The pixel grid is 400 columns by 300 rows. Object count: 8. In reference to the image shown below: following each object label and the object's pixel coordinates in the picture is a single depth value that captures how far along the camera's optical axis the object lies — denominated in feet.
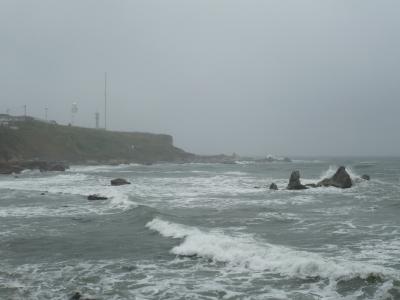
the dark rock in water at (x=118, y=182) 150.67
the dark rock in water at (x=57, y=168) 255.09
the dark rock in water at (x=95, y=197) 108.06
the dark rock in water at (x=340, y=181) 140.36
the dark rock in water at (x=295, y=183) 134.92
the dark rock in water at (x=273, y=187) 135.46
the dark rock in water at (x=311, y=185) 142.10
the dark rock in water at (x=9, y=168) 229.11
